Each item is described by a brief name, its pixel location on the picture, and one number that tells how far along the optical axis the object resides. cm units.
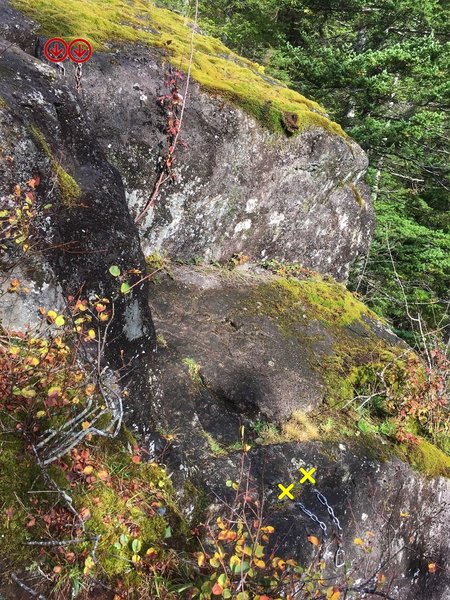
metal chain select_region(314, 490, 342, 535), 444
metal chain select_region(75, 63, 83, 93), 537
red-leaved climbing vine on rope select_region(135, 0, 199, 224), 597
